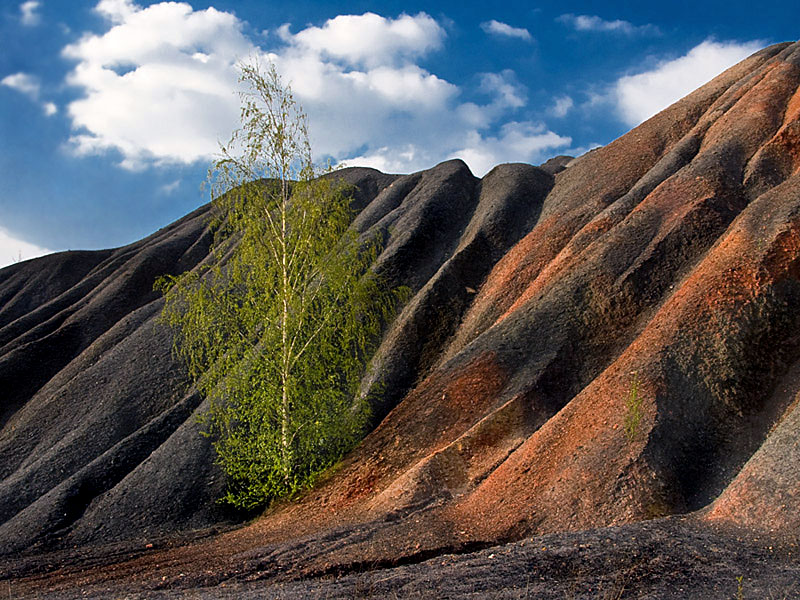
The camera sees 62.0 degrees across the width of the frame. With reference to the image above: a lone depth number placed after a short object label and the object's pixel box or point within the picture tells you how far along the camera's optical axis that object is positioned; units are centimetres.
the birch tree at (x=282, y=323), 1802
